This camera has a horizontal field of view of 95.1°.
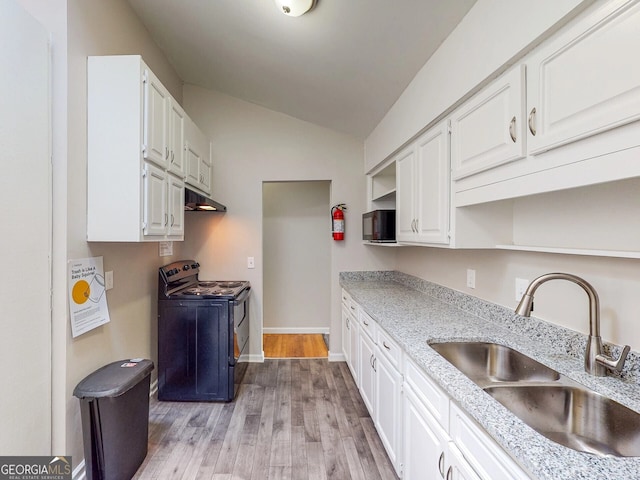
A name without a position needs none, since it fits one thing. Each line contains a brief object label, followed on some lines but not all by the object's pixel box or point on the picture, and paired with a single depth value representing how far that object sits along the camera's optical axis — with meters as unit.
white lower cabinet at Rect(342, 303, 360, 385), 2.63
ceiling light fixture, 1.64
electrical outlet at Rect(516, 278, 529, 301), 1.54
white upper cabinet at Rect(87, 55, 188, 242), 1.74
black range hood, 2.45
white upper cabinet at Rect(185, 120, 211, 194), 2.55
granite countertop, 0.68
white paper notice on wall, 1.63
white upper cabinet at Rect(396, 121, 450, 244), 1.75
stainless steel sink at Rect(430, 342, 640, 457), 0.92
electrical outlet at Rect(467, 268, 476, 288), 1.96
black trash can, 1.56
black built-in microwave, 2.69
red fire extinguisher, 3.32
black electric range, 2.53
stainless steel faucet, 1.08
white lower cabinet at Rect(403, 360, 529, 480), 0.84
